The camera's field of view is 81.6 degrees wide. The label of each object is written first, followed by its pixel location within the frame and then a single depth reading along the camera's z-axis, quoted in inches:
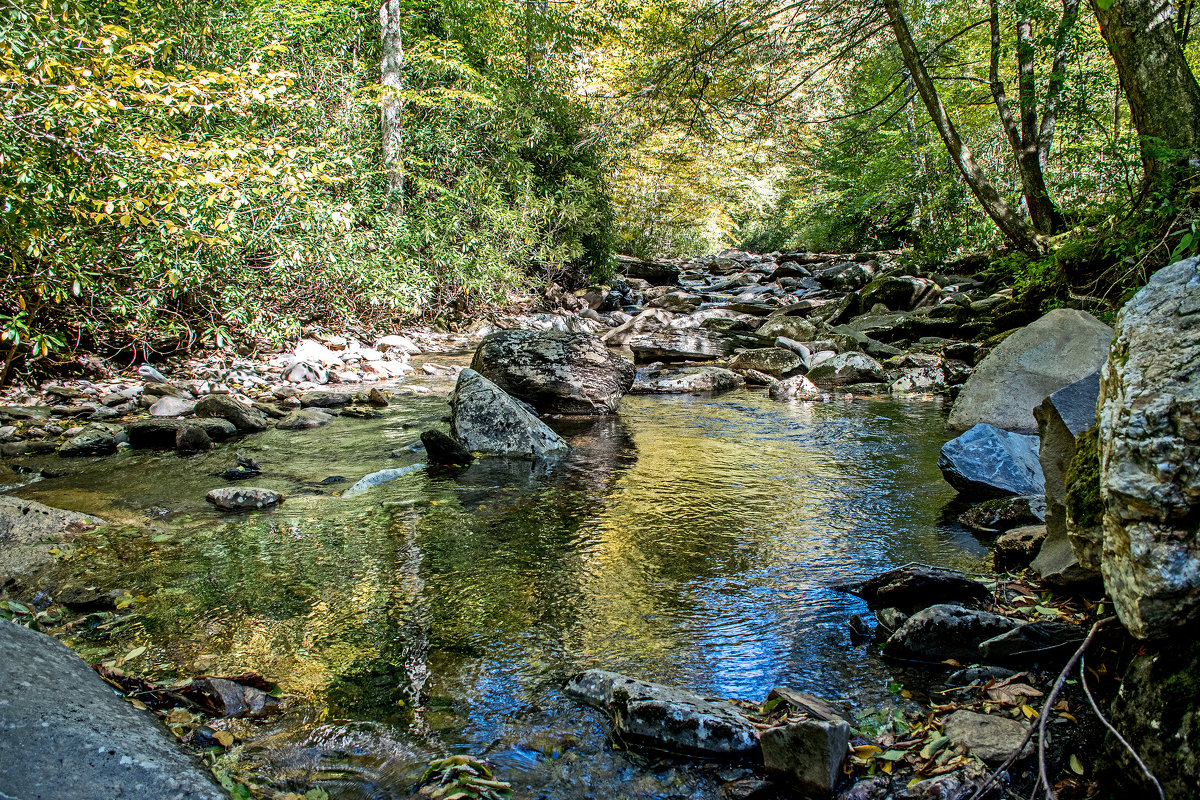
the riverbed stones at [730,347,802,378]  442.3
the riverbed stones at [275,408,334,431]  297.8
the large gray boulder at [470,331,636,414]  339.3
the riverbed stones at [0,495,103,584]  145.6
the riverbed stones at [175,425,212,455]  253.3
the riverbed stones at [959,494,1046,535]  165.5
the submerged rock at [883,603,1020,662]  106.9
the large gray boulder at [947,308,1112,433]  247.8
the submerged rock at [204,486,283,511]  190.2
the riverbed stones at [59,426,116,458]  240.7
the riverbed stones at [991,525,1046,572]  137.6
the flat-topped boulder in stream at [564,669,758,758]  89.7
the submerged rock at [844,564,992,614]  119.6
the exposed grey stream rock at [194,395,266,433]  288.7
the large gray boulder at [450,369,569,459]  263.0
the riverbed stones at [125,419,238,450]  256.2
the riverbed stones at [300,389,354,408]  342.0
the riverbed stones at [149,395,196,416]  298.5
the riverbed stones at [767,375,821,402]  375.9
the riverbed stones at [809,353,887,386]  414.0
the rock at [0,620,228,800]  66.9
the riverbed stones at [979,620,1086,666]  98.5
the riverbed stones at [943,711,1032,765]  82.3
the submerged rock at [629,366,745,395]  411.5
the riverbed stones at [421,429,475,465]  243.4
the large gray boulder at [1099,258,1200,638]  64.7
